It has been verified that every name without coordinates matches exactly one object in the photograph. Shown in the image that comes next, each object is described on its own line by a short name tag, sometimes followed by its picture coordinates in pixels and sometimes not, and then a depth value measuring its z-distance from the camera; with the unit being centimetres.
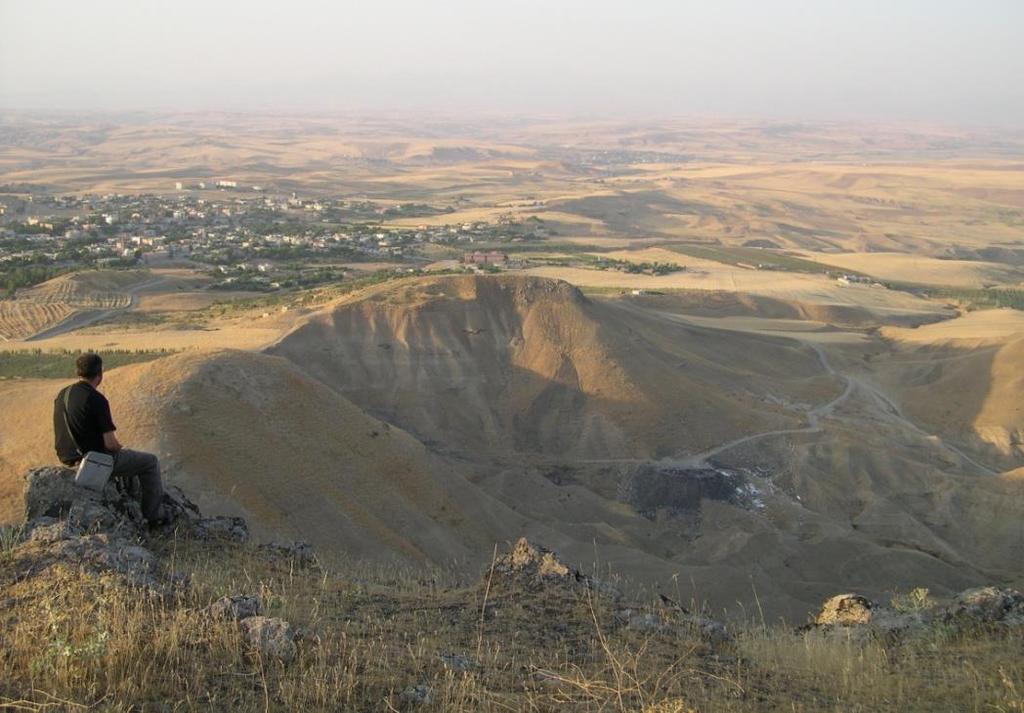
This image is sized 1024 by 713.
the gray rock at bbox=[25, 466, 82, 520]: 1034
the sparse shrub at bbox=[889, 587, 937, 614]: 1119
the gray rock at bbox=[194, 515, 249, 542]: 1166
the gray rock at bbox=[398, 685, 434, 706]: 598
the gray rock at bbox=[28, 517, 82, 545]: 834
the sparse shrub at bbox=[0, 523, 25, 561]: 802
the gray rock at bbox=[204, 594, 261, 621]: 681
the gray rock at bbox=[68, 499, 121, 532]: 982
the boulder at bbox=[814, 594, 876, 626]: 1130
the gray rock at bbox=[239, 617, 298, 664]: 635
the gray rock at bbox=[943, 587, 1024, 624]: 1050
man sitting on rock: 968
